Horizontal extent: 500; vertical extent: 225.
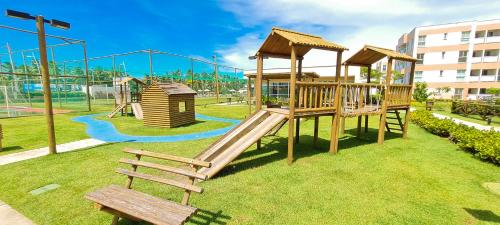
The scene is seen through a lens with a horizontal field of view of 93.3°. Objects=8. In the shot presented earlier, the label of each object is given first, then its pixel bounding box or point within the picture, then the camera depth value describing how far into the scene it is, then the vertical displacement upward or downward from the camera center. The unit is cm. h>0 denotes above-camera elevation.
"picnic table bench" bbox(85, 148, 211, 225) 301 -157
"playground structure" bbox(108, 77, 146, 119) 1795 -123
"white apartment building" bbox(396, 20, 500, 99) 3666 +574
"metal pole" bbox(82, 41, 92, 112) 2088 +317
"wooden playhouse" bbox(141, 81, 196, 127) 1366 -87
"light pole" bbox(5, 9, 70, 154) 753 +63
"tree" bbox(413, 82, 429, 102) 3114 -5
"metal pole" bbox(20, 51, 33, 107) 2401 +305
